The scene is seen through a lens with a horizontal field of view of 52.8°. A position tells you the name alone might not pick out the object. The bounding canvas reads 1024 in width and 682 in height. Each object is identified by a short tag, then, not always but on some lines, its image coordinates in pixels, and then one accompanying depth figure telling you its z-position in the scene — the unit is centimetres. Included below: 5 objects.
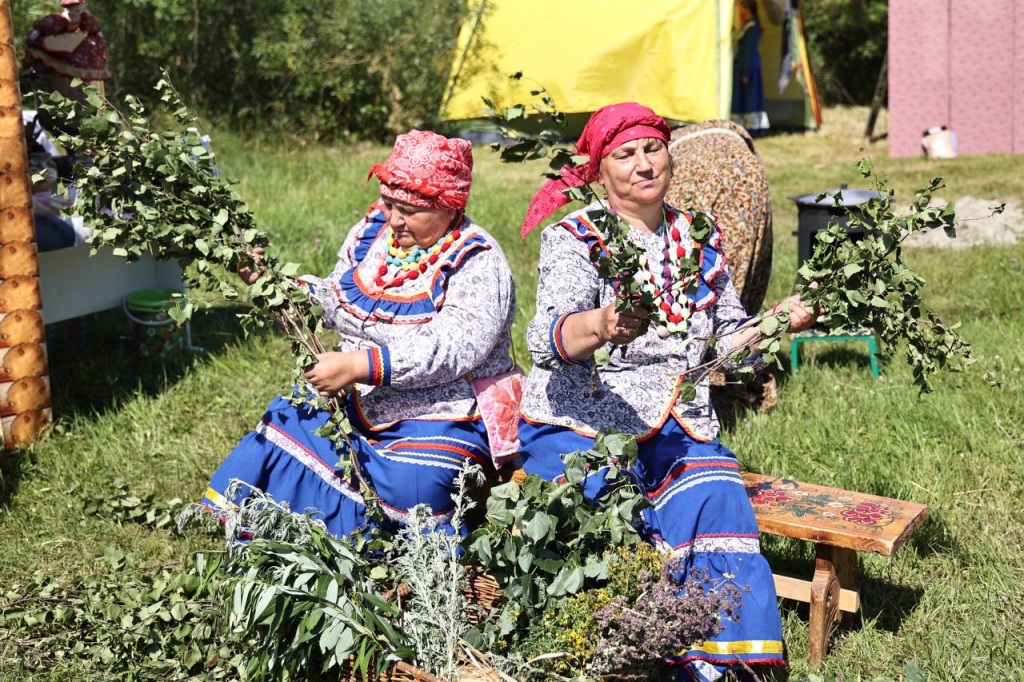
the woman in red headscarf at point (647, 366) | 282
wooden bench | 289
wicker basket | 284
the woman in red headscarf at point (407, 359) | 307
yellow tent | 1179
